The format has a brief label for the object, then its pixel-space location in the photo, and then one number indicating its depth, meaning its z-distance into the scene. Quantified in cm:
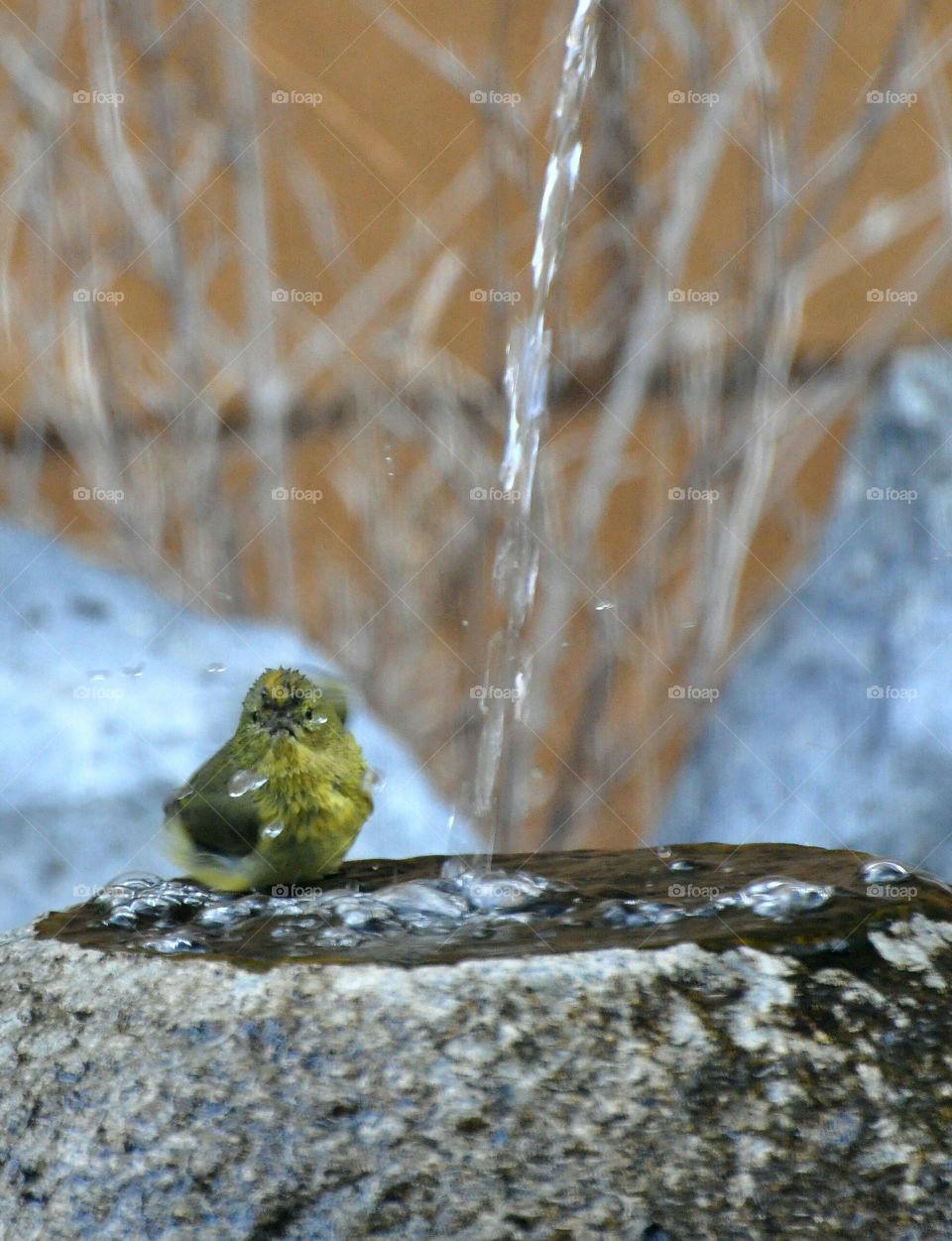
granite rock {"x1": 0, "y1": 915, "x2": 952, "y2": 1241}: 310
